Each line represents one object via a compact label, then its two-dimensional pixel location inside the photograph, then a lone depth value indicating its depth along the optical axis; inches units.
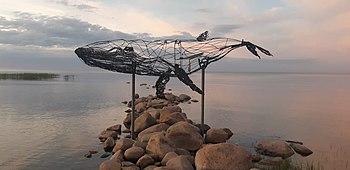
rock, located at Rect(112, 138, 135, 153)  506.8
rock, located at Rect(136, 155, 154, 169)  439.5
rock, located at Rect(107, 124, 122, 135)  723.4
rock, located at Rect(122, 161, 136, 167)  430.9
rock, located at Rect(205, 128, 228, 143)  606.5
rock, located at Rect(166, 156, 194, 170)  396.2
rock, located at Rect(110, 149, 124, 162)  455.9
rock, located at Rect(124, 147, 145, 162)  458.3
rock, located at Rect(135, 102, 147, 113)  1011.2
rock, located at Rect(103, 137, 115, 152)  587.0
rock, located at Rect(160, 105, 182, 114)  707.3
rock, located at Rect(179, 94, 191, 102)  1458.2
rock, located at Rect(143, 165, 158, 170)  425.4
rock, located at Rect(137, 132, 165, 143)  542.3
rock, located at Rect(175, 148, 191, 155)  484.3
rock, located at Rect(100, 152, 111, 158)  538.0
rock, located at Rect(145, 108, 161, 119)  715.3
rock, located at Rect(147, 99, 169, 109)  1047.6
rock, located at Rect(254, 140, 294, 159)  544.7
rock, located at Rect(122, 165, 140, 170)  420.8
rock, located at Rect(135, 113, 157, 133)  645.3
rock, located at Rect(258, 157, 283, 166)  477.9
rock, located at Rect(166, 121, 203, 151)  527.2
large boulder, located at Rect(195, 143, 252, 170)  402.3
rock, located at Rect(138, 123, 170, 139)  593.8
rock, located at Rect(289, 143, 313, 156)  573.6
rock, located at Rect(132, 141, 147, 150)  494.0
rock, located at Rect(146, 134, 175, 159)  464.4
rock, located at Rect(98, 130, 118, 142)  666.3
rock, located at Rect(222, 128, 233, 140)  711.0
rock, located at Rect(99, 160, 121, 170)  415.5
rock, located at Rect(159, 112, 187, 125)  650.2
